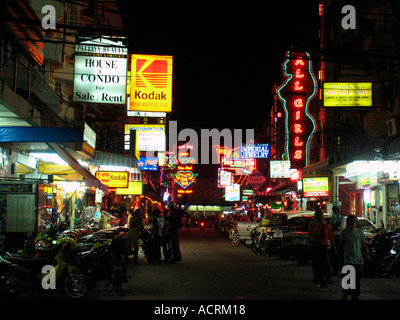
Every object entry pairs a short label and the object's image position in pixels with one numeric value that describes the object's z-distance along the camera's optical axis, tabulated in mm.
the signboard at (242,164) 59281
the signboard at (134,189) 30688
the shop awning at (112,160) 26045
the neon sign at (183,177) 69625
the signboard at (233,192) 79750
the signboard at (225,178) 72438
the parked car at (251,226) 21406
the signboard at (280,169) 40594
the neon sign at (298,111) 36500
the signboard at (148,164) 36500
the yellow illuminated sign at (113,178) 26672
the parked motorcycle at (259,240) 21031
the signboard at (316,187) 29280
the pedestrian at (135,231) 17219
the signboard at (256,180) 46781
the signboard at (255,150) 42594
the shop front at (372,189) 20609
